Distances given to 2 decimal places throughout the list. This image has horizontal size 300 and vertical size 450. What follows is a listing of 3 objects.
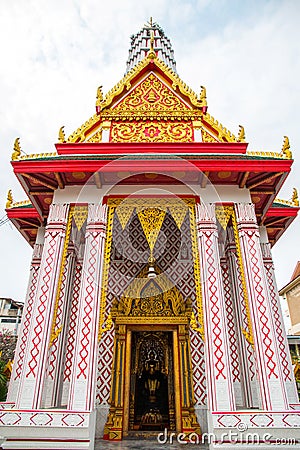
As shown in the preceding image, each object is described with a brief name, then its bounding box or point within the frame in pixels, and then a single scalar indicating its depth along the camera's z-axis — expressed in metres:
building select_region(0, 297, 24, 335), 29.73
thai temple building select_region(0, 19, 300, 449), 5.55
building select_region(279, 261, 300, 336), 23.77
